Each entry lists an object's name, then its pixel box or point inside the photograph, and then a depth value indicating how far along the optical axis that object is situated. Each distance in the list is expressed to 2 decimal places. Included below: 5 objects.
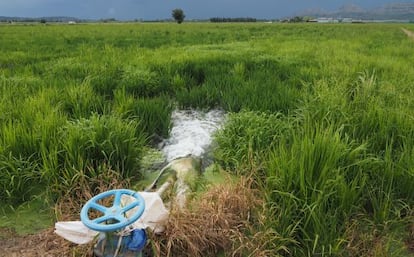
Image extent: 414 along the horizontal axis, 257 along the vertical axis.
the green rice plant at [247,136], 3.37
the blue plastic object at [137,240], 2.06
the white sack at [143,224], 2.16
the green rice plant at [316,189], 2.22
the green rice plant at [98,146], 2.99
